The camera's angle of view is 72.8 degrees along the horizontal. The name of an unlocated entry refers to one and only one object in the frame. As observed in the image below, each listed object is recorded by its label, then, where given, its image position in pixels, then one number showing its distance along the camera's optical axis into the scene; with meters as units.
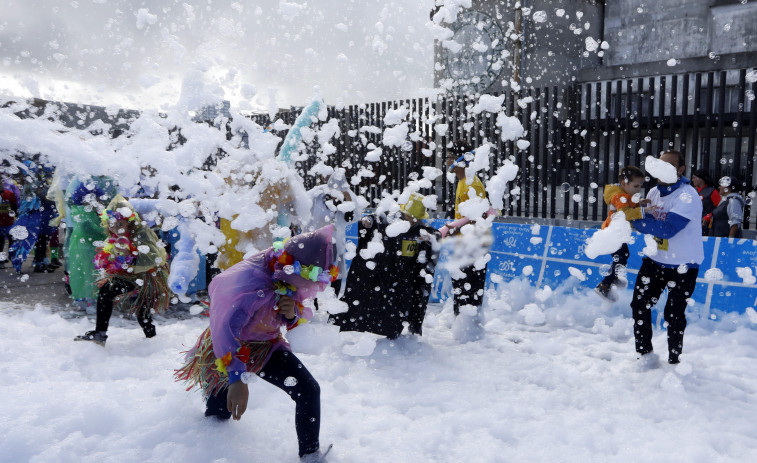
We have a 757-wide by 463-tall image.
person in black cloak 4.90
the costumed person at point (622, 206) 4.46
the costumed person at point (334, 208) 5.99
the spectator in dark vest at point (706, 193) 6.79
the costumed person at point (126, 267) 4.54
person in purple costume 2.38
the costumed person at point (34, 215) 8.04
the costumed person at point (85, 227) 5.29
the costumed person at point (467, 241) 5.17
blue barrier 5.00
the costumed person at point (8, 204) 8.24
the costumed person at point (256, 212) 4.79
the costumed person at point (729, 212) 6.60
